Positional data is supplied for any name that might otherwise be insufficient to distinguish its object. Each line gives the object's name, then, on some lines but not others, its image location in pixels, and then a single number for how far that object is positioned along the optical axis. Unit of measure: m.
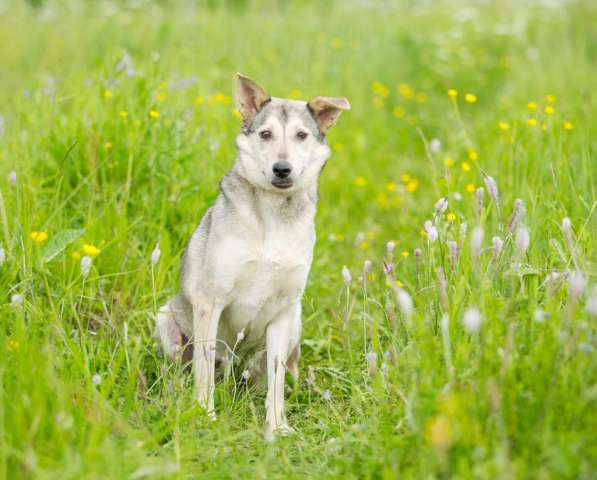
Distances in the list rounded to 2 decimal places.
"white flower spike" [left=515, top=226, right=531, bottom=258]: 3.00
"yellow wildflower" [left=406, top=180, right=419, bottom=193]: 6.39
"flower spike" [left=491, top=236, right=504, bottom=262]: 3.28
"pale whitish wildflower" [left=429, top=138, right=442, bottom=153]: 4.62
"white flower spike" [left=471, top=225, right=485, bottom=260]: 2.90
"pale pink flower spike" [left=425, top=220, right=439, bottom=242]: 3.58
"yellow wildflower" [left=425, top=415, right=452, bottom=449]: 2.54
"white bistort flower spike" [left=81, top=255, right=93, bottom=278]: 3.66
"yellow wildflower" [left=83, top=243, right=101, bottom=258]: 3.76
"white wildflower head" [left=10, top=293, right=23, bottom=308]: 3.36
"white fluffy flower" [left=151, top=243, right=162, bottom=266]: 3.74
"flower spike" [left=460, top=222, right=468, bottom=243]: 3.67
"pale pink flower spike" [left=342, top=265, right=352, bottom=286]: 3.70
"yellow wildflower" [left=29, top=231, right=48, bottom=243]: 3.92
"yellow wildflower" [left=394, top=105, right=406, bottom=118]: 8.62
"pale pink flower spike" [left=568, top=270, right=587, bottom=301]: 2.68
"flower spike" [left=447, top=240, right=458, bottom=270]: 3.44
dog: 4.11
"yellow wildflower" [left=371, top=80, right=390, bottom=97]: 8.76
